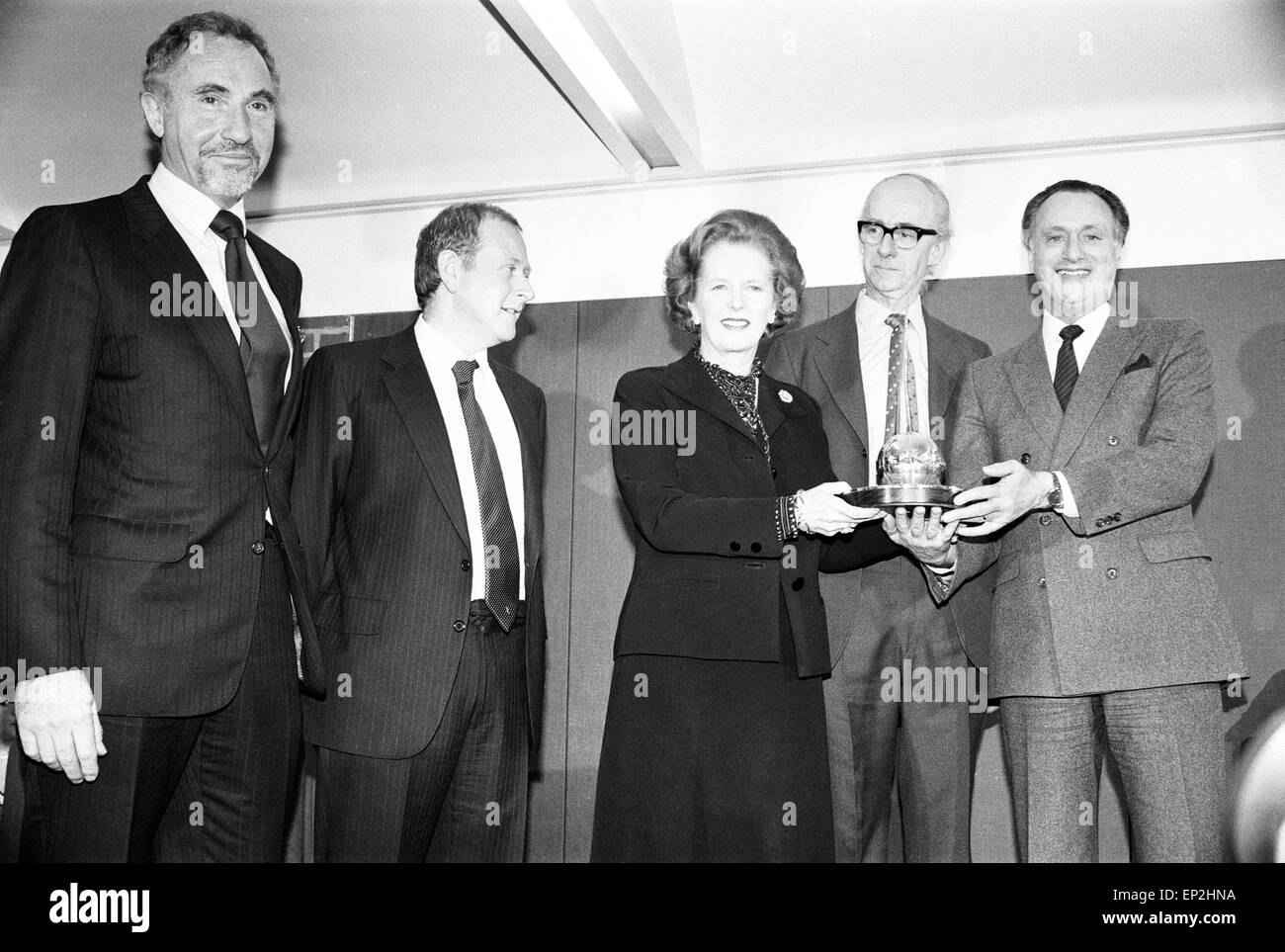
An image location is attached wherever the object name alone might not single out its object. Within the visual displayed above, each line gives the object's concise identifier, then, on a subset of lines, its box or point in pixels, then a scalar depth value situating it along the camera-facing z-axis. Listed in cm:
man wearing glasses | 252
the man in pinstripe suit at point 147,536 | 208
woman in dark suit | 239
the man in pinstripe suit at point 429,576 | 236
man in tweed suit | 235
